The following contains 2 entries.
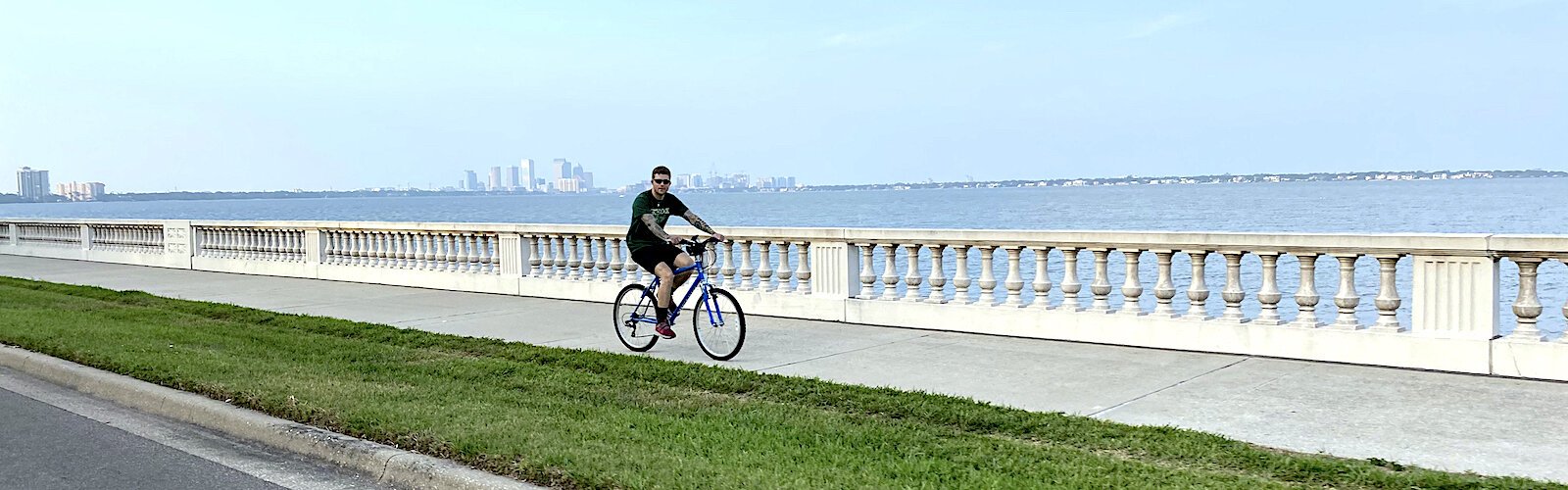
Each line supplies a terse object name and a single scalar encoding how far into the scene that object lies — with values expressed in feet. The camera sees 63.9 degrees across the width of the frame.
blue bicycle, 31.73
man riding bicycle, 32.12
